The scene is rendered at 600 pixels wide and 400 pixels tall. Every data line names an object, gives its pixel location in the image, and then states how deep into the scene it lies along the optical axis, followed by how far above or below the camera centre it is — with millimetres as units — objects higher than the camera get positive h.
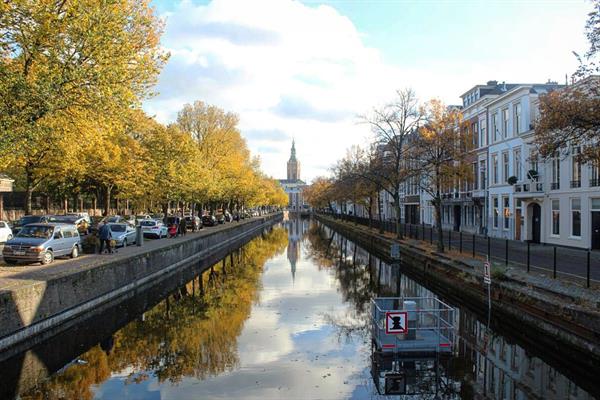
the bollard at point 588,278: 15156 -2437
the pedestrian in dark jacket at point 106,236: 25594 -1615
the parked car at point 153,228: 40438 -1987
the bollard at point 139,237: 31438 -2083
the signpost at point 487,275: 17311 -2638
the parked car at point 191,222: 50125 -1890
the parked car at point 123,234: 30745 -1904
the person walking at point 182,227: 43381 -2046
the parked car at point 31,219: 37350 -1026
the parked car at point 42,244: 20234 -1643
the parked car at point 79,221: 38594 -1261
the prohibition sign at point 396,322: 12406 -3050
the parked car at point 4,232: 31111 -1656
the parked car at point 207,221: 63094 -2234
